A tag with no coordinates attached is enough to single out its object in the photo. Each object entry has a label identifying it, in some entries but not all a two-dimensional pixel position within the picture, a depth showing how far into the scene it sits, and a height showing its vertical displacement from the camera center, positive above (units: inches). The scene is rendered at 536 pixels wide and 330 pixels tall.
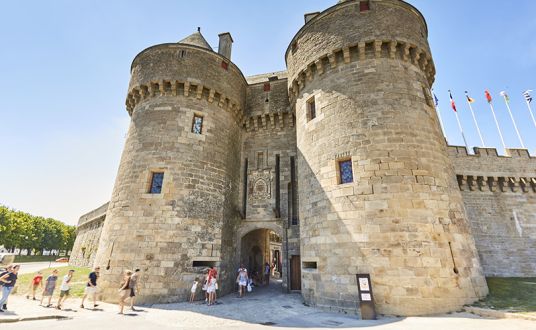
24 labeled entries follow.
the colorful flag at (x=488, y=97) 860.8 +524.8
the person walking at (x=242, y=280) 448.8 -27.5
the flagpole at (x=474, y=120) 857.9 +455.0
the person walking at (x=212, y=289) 378.6 -36.1
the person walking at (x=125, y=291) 310.9 -33.4
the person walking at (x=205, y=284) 391.4 -30.9
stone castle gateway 315.9 +136.2
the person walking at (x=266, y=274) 612.1 -23.5
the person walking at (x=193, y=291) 393.1 -41.1
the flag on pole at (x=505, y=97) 857.5 +522.0
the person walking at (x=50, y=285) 346.3 -30.7
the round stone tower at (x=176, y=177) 402.0 +143.4
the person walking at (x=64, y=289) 333.4 -33.7
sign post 282.2 -34.1
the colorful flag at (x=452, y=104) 863.5 +505.3
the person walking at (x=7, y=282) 295.4 -23.9
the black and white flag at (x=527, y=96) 816.9 +501.8
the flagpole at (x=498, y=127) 810.0 +416.6
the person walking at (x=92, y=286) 346.8 -31.1
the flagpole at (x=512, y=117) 794.3 +445.0
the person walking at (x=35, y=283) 399.8 -32.8
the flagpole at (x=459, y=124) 792.0 +421.4
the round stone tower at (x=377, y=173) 299.6 +117.7
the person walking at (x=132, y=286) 321.4 -28.1
